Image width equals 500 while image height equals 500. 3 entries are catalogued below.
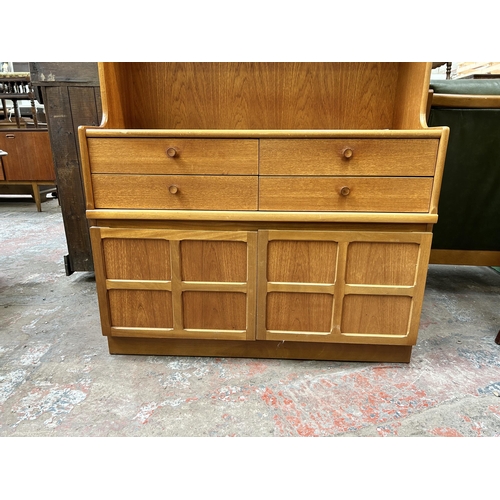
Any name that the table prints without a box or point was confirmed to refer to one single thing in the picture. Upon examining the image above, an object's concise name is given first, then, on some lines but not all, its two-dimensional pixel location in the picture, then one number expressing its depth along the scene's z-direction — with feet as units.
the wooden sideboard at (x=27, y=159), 12.55
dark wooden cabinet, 5.47
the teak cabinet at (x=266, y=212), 3.68
